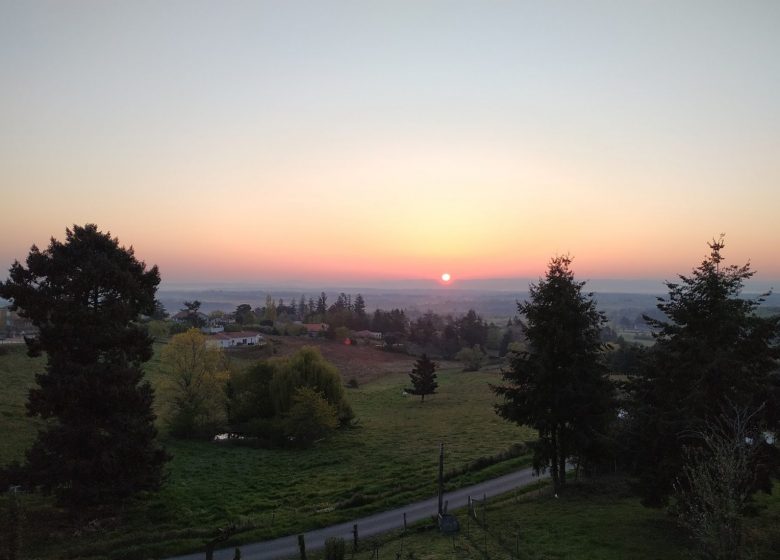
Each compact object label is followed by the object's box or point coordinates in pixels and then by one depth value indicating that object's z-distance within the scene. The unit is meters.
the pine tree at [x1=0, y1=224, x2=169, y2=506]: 22.58
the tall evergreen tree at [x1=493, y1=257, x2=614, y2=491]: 25.69
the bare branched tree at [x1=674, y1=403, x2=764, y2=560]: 13.09
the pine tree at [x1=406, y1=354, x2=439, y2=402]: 71.69
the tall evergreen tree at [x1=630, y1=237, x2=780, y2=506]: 19.34
